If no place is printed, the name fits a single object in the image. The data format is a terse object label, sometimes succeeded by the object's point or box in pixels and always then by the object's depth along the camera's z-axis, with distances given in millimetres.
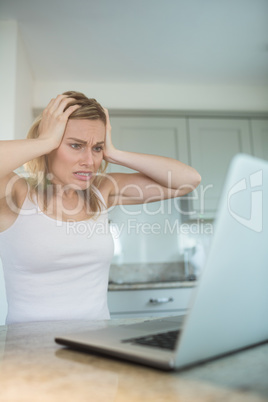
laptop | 408
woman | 1129
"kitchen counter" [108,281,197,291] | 2453
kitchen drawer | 2445
